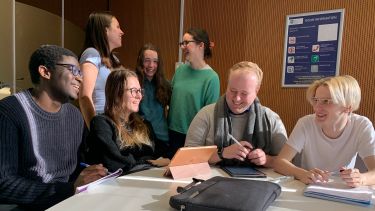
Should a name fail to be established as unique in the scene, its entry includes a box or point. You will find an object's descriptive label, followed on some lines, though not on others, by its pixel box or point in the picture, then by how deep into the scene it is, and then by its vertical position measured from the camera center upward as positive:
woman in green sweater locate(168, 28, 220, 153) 2.35 -0.09
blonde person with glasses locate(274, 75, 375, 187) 1.62 -0.28
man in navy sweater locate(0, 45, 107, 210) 1.32 -0.30
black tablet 1.51 -0.46
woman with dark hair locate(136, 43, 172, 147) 2.35 -0.11
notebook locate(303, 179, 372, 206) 1.19 -0.43
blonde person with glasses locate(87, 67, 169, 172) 1.65 -0.33
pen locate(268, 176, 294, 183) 1.48 -0.47
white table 1.06 -0.44
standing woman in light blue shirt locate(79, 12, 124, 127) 2.06 +0.08
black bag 0.95 -0.38
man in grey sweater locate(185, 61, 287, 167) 1.76 -0.26
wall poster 3.01 +0.32
